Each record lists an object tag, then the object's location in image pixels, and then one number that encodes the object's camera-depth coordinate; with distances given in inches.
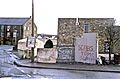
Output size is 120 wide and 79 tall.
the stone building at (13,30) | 2288.4
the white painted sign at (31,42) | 1060.5
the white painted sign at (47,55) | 1059.3
